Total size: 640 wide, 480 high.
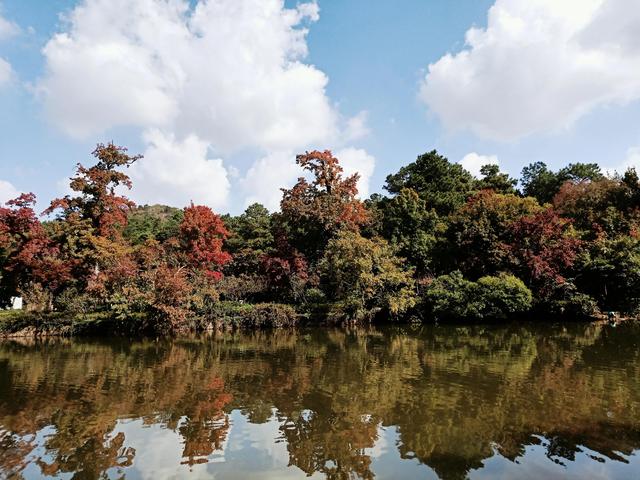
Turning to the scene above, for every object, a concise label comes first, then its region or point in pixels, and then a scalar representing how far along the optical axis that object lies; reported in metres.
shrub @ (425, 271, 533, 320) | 22.72
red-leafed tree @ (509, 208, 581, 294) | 23.84
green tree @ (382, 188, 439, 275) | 28.84
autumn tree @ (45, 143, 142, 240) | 24.23
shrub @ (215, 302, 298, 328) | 24.02
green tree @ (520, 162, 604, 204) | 45.28
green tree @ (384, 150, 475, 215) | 36.53
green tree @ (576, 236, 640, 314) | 23.28
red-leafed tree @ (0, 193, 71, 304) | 22.64
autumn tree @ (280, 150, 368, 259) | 27.77
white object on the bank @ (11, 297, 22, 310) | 32.17
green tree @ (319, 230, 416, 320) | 24.05
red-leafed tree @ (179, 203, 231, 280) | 27.95
